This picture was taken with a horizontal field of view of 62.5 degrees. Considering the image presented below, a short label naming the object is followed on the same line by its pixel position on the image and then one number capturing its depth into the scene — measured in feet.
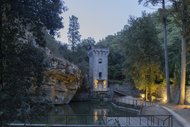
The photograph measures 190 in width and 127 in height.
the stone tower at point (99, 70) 89.66
